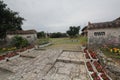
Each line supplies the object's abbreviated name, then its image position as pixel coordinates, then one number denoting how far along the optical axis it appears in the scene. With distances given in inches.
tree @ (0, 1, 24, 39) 408.1
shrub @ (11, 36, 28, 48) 370.2
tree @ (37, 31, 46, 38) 735.2
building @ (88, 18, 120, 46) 301.6
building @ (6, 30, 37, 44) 439.2
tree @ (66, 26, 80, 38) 702.6
